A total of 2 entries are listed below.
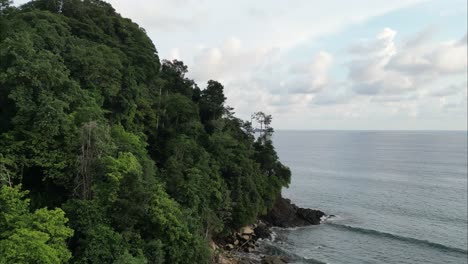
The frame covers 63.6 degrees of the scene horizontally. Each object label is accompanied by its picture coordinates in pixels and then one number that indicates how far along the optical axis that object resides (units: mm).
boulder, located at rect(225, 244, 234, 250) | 42312
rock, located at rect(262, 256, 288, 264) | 39250
